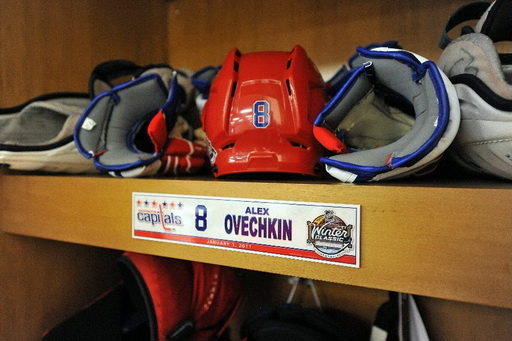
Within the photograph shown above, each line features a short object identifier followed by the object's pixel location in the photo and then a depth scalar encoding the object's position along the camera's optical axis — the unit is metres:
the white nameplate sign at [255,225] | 0.39
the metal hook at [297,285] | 0.84
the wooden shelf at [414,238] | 0.33
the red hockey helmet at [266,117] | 0.52
